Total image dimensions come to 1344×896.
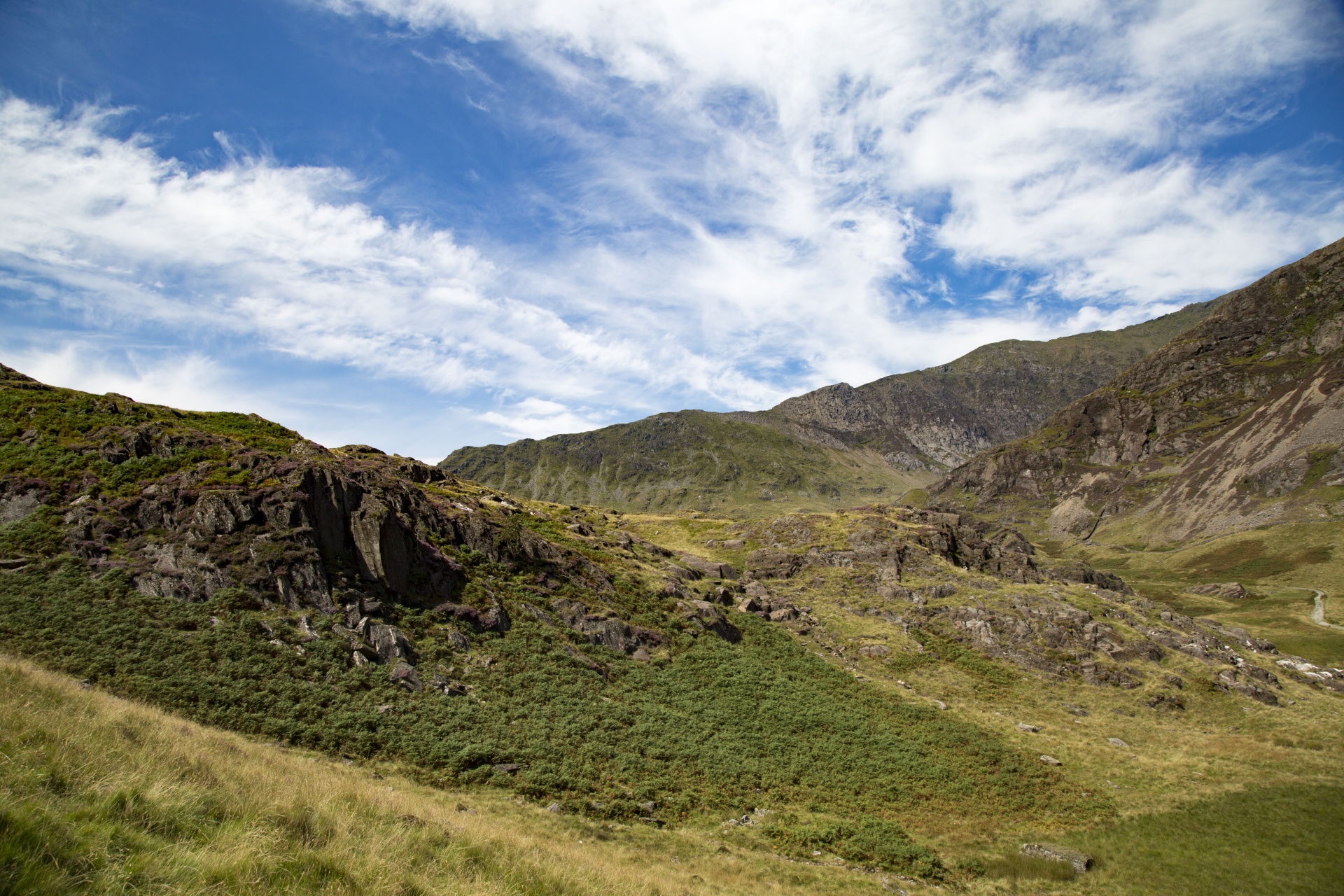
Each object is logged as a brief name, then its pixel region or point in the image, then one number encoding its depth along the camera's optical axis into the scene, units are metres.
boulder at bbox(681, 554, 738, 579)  73.38
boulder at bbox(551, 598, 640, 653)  40.94
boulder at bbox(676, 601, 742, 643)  47.84
